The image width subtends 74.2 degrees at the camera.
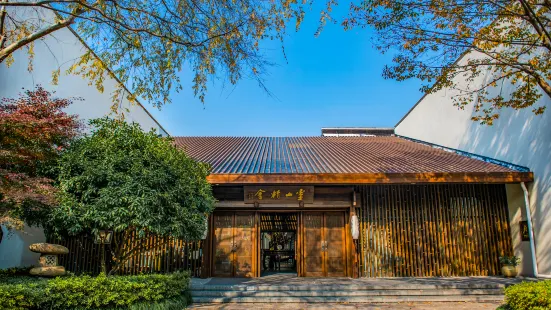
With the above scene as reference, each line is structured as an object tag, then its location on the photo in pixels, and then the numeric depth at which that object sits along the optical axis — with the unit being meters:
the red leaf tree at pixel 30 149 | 4.87
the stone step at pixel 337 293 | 6.91
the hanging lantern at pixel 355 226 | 8.70
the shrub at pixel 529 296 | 4.58
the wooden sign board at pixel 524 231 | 8.53
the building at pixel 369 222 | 8.88
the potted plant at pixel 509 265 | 8.27
